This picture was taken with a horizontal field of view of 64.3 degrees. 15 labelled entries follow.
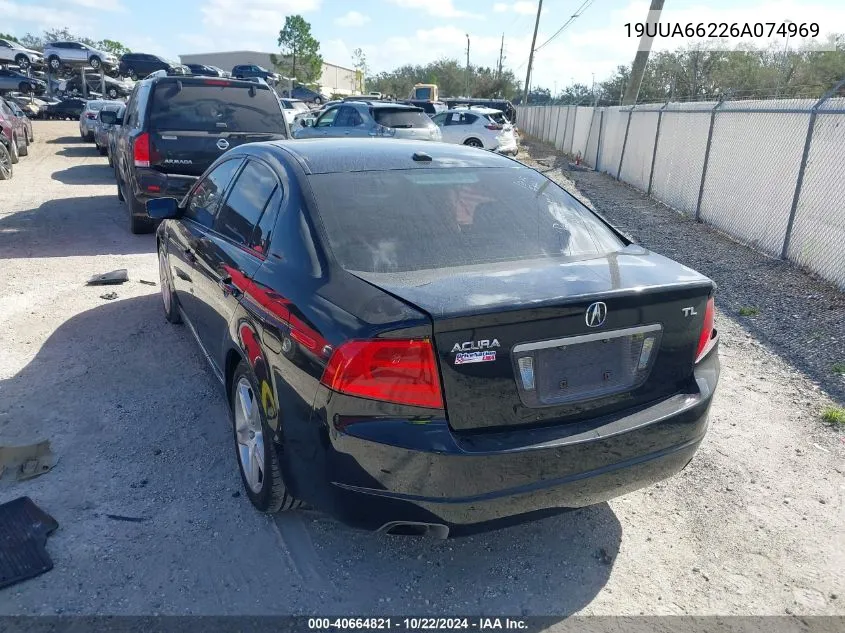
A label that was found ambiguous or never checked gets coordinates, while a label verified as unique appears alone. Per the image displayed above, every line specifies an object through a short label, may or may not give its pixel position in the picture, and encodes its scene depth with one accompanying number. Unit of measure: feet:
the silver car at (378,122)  47.85
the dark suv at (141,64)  115.65
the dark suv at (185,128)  27.17
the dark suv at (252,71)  113.58
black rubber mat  9.12
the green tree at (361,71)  301.63
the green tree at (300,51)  236.63
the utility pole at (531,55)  165.99
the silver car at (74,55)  117.80
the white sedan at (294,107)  75.60
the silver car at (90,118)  66.90
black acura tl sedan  7.73
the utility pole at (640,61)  65.78
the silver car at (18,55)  123.44
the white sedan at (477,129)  71.82
